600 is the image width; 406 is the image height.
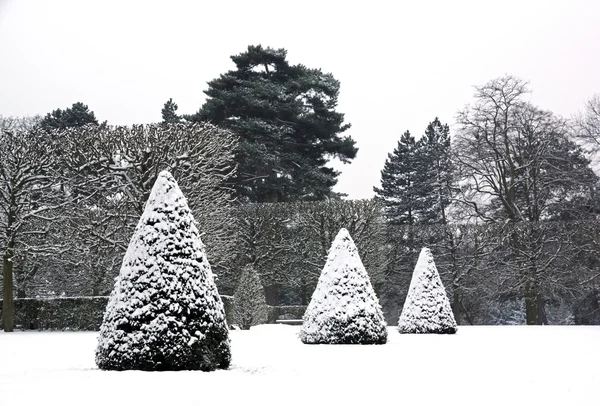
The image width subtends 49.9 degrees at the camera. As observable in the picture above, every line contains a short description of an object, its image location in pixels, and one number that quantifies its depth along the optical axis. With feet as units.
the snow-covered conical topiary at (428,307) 65.10
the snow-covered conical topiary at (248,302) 83.46
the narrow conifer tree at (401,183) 166.71
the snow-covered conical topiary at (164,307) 29.09
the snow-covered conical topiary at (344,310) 49.85
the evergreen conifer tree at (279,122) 128.57
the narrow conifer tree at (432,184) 157.07
